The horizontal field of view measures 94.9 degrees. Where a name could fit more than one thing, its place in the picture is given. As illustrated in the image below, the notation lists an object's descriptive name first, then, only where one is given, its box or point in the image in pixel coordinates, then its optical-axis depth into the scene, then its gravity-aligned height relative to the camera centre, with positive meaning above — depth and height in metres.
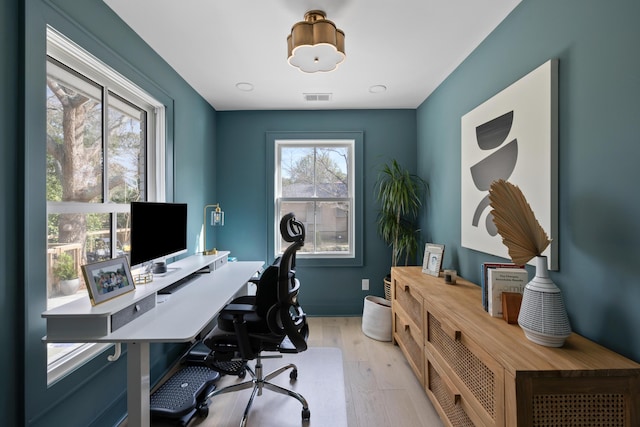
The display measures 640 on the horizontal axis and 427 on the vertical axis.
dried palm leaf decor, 1.25 -0.04
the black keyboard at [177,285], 1.89 -0.50
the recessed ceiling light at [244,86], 2.78 +1.22
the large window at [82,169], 1.48 +0.26
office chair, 1.67 -0.63
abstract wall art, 1.44 +0.36
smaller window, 3.56 +0.27
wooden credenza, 1.03 -0.63
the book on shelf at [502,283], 1.48 -0.35
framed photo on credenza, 2.42 -0.38
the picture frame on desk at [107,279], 1.31 -0.32
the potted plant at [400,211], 3.07 +0.03
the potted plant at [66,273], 1.52 -0.32
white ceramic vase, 1.16 -0.39
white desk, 1.24 -0.52
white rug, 1.79 -1.26
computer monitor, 1.64 -0.12
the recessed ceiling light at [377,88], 2.85 +1.24
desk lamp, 2.80 -0.07
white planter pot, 2.89 -1.07
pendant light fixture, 1.70 +1.02
